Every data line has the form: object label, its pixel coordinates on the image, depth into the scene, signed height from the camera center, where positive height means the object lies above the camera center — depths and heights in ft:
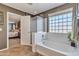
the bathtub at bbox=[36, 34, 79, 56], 5.92 -3.42
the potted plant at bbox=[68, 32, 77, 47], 5.78 -1.53
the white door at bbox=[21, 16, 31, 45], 6.87 -0.22
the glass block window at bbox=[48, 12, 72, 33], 5.88 +1.02
